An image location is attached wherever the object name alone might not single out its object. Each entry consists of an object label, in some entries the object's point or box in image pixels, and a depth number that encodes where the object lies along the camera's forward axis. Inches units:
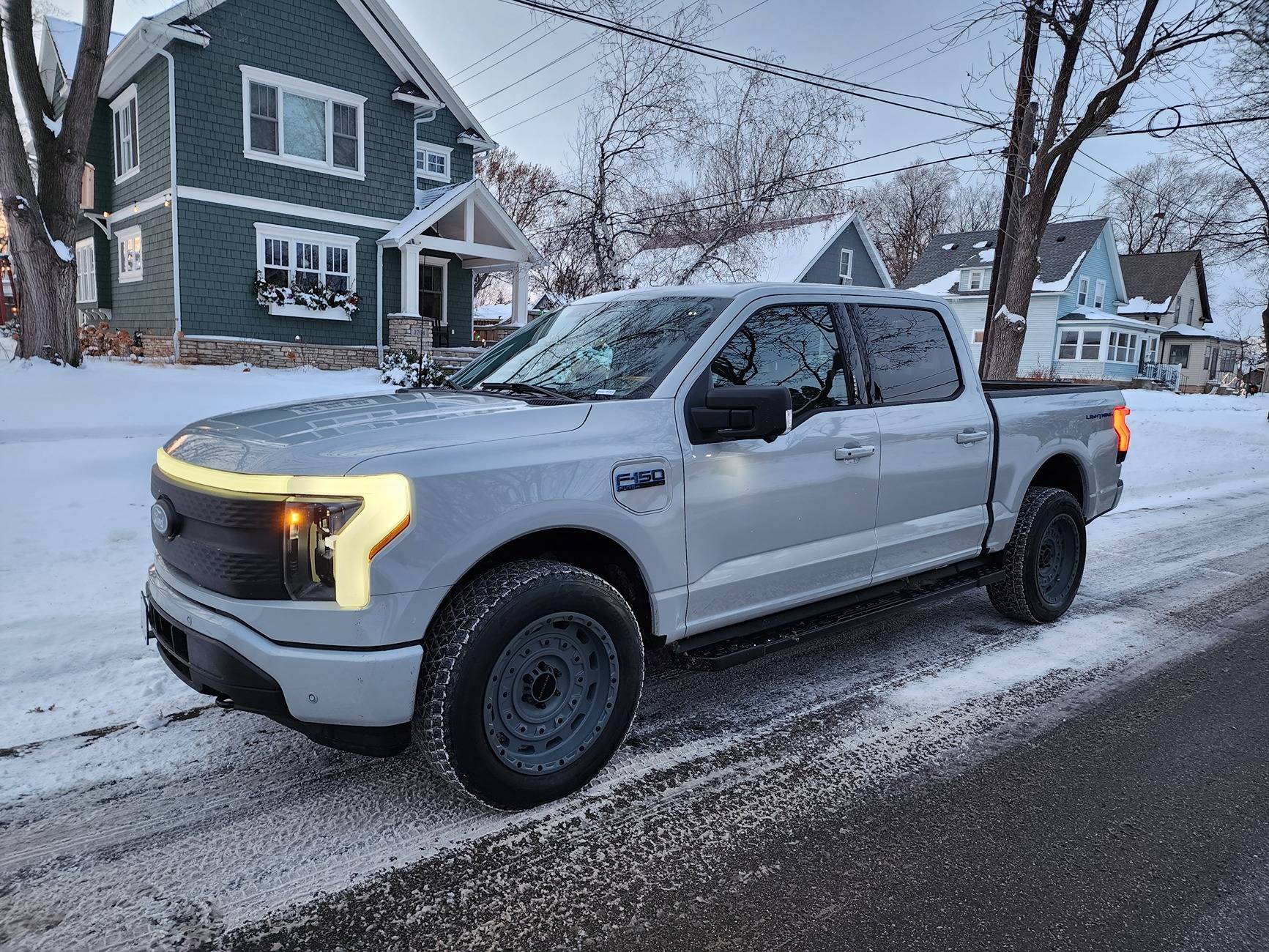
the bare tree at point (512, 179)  1707.7
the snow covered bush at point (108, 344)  684.1
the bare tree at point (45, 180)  474.3
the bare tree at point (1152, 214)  2233.0
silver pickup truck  106.2
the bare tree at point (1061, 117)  580.4
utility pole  593.0
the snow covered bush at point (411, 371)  592.7
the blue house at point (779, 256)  919.7
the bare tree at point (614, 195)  876.0
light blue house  1610.5
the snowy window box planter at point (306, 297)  714.8
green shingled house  686.5
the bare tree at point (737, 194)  905.5
